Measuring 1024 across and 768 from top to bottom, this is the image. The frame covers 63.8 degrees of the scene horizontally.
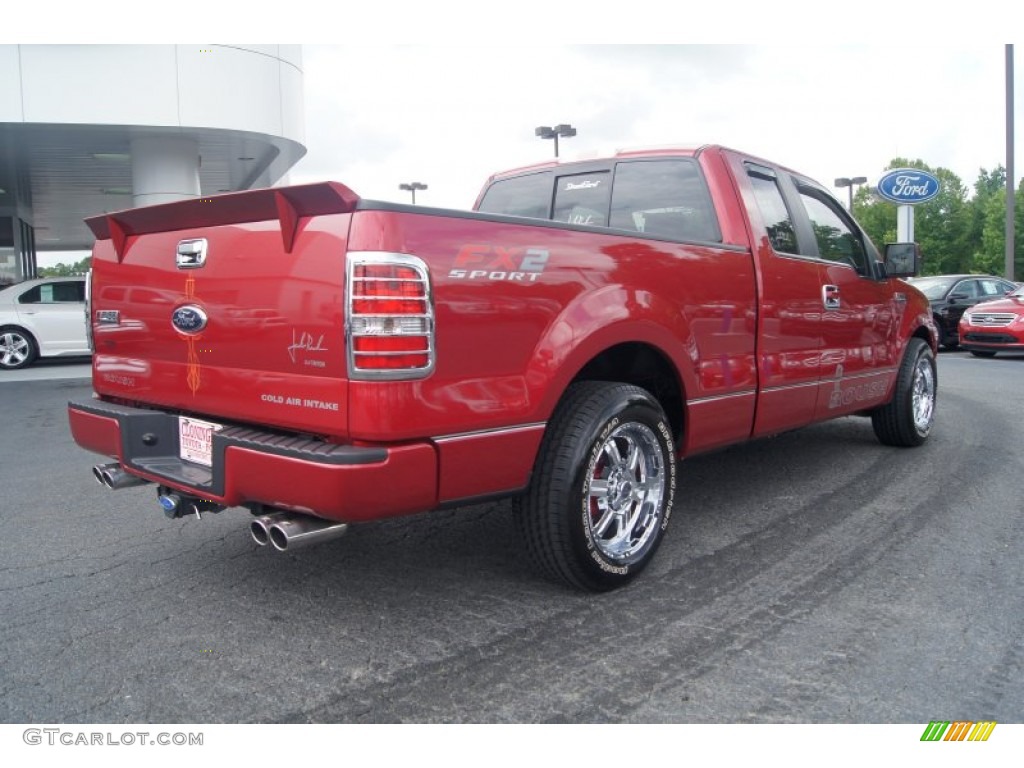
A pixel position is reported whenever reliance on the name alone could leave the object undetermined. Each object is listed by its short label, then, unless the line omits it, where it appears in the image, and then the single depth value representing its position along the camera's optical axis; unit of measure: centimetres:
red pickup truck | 267
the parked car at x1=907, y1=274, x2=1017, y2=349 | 1622
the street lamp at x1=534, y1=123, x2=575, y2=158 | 2497
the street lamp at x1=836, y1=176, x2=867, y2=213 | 4273
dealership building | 1309
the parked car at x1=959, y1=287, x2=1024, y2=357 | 1385
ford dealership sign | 1689
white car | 1391
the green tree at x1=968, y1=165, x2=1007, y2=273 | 6225
